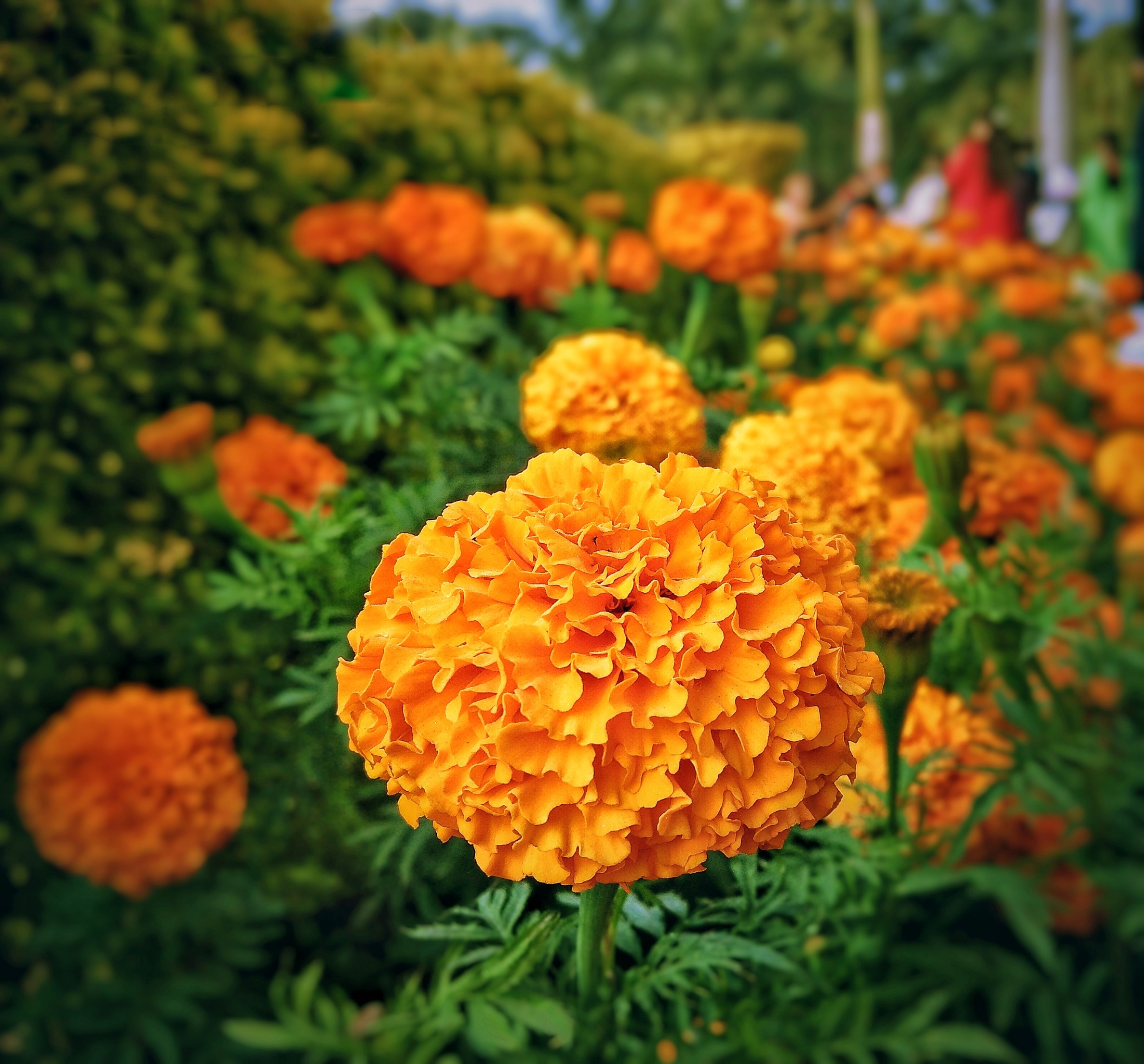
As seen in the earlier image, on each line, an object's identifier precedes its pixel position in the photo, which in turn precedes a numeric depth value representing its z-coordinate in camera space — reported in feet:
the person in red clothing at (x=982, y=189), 12.94
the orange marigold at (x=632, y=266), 5.49
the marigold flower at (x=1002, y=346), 7.81
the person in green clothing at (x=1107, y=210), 13.93
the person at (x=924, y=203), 10.09
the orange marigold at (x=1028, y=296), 8.01
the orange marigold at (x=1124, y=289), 8.19
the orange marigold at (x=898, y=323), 6.67
